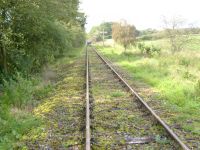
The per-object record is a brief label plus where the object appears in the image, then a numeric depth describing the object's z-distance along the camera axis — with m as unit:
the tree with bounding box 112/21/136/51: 31.11
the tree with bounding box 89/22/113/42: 104.71
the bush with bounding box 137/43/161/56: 24.73
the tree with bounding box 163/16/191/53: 24.34
